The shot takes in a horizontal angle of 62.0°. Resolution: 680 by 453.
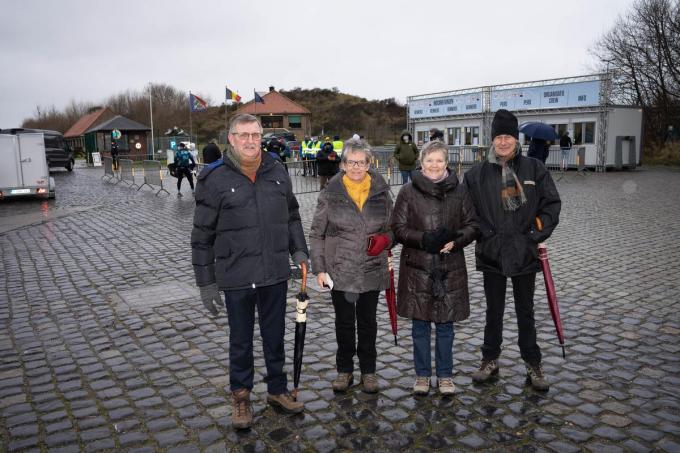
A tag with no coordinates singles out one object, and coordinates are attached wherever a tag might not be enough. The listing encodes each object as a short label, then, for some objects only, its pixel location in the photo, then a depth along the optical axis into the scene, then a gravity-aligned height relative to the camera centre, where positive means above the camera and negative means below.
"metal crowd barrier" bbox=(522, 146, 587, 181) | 27.86 -0.54
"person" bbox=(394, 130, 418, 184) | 17.02 -0.01
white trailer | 19.03 -0.14
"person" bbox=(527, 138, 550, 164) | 10.83 +0.04
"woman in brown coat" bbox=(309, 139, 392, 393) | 4.16 -0.64
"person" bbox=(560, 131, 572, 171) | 27.73 +0.08
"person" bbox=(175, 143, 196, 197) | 19.52 -0.11
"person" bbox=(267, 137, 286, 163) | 22.25 +0.38
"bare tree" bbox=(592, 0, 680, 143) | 35.44 +5.55
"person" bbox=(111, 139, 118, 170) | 40.17 +0.61
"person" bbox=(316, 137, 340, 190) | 18.53 -0.22
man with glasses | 3.78 -0.58
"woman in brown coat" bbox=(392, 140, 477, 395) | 4.12 -0.76
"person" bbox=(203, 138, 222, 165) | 13.71 +0.13
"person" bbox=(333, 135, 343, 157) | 25.68 +0.47
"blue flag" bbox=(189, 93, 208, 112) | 38.06 +3.64
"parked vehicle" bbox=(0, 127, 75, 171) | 36.22 +0.64
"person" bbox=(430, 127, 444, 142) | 12.53 +0.40
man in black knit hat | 4.27 -0.53
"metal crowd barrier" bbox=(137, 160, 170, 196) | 22.50 -0.67
